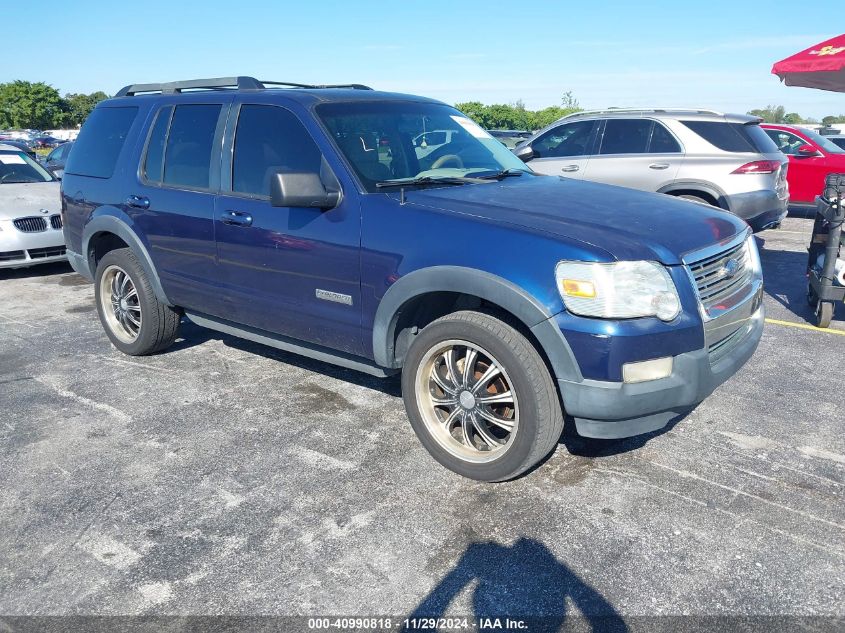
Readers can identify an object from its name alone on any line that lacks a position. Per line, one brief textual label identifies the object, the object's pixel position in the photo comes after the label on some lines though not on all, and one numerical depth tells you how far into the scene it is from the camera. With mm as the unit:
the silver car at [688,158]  8156
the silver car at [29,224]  8234
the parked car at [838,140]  15477
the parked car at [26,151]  10047
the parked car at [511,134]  17875
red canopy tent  9297
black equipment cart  5715
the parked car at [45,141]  48834
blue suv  3113
